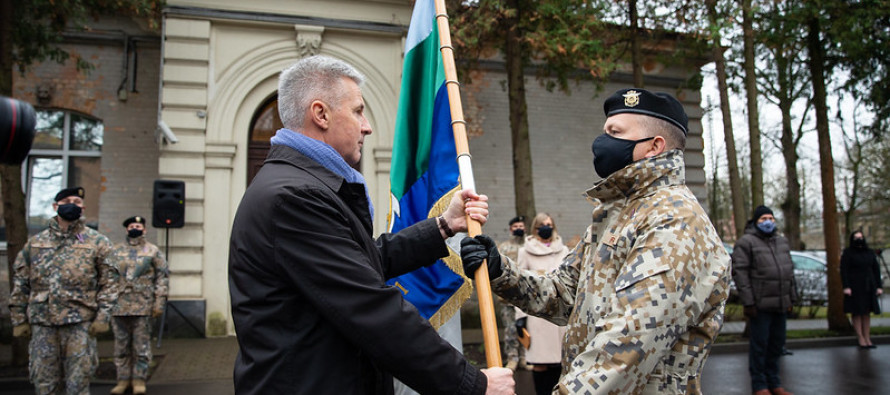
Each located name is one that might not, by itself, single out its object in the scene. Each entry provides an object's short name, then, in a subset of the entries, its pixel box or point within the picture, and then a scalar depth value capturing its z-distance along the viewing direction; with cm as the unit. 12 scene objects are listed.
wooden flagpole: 245
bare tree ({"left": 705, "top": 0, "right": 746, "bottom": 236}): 1141
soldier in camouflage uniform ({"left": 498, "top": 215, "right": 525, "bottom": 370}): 862
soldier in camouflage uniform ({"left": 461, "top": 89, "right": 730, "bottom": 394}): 196
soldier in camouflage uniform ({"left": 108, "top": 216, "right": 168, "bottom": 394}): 734
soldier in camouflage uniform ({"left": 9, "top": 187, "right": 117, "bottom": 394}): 606
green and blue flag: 337
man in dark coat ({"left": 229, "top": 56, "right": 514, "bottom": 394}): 194
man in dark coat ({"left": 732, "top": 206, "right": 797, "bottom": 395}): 695
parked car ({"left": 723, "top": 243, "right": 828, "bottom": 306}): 1678
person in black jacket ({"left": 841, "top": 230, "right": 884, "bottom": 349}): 1073
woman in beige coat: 605
